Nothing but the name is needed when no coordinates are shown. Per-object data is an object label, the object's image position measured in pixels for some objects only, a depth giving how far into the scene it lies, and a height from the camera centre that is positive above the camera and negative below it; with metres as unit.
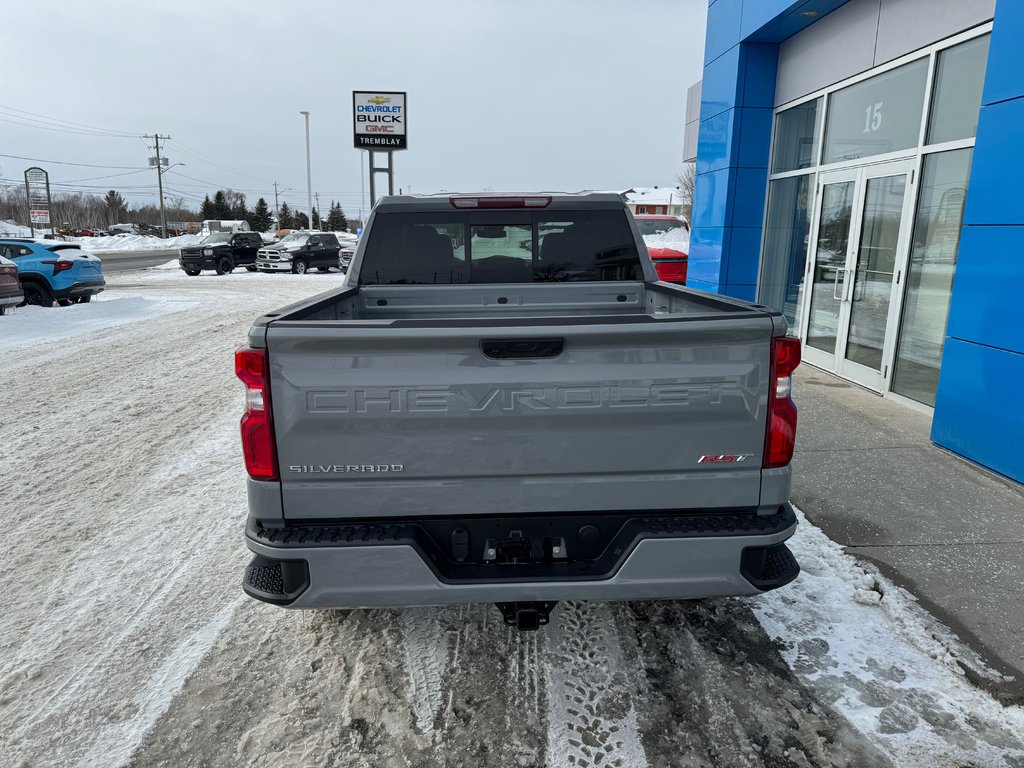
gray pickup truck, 2.42 -0.78
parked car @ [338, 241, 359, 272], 31.69 -0.81
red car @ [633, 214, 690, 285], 14.01 +0.24
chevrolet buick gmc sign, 28.62 +4.97
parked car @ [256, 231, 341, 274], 29.75 -0.74
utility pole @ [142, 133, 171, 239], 75.25 +7.13
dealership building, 5.34 +0.71
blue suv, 15.34 -0.90
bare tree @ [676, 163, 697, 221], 60.35 +5.91
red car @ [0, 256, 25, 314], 13.06 -1.09
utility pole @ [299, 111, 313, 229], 55.59 +4.41
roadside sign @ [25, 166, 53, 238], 69.00 +4.41
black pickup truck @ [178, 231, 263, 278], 28.36 -0.79
